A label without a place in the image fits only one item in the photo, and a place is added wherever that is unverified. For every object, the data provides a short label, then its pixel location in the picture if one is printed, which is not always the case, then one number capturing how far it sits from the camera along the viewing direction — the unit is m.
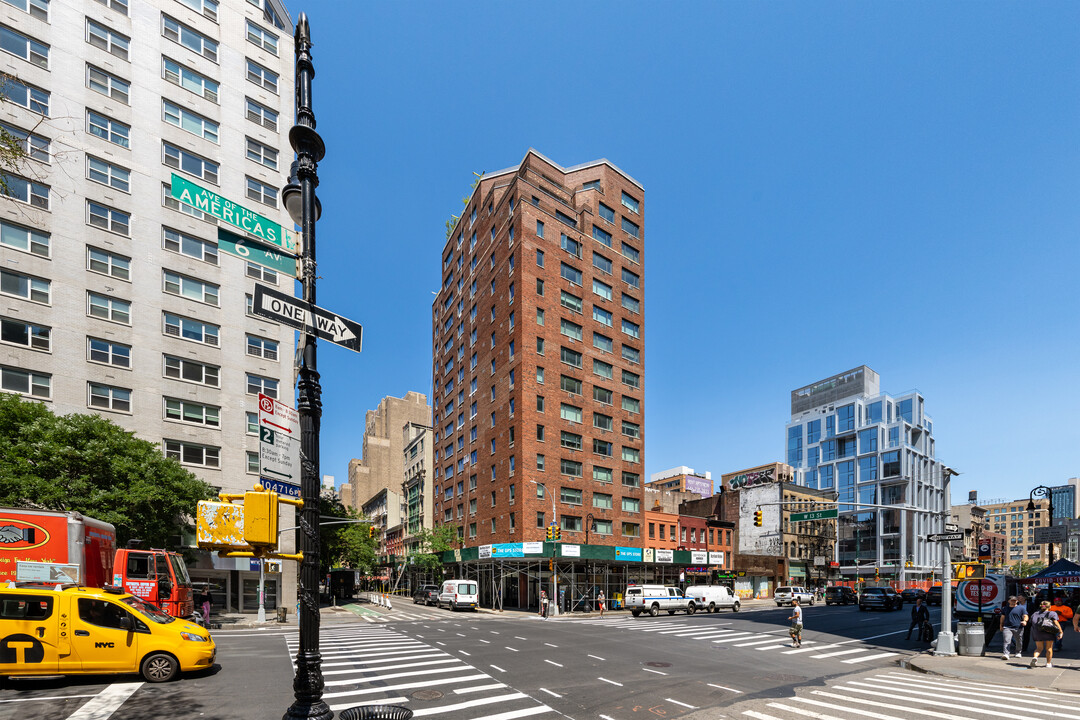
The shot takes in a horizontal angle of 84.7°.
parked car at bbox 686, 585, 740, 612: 42.31
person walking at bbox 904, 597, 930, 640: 25.83
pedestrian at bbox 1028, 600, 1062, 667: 17.23
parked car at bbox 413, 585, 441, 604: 51.16
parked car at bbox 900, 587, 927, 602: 65.46
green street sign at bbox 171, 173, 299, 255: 6.15
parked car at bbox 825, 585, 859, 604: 57.25
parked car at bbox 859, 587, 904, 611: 46.75
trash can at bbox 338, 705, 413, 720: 6.56
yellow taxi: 12.95
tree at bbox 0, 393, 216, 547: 27.94
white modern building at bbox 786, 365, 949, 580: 107.69
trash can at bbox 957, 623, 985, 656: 20.19
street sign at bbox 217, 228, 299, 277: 6.37
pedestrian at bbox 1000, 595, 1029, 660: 18.78
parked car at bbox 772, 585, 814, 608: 51.50
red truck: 15.55
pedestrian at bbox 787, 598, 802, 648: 22.84
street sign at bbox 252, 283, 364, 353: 6.33
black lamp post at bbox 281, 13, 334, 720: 6.20
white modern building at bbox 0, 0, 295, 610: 35.38
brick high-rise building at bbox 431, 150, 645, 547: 50.59
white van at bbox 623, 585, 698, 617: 39.53
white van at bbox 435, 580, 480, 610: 45.81
